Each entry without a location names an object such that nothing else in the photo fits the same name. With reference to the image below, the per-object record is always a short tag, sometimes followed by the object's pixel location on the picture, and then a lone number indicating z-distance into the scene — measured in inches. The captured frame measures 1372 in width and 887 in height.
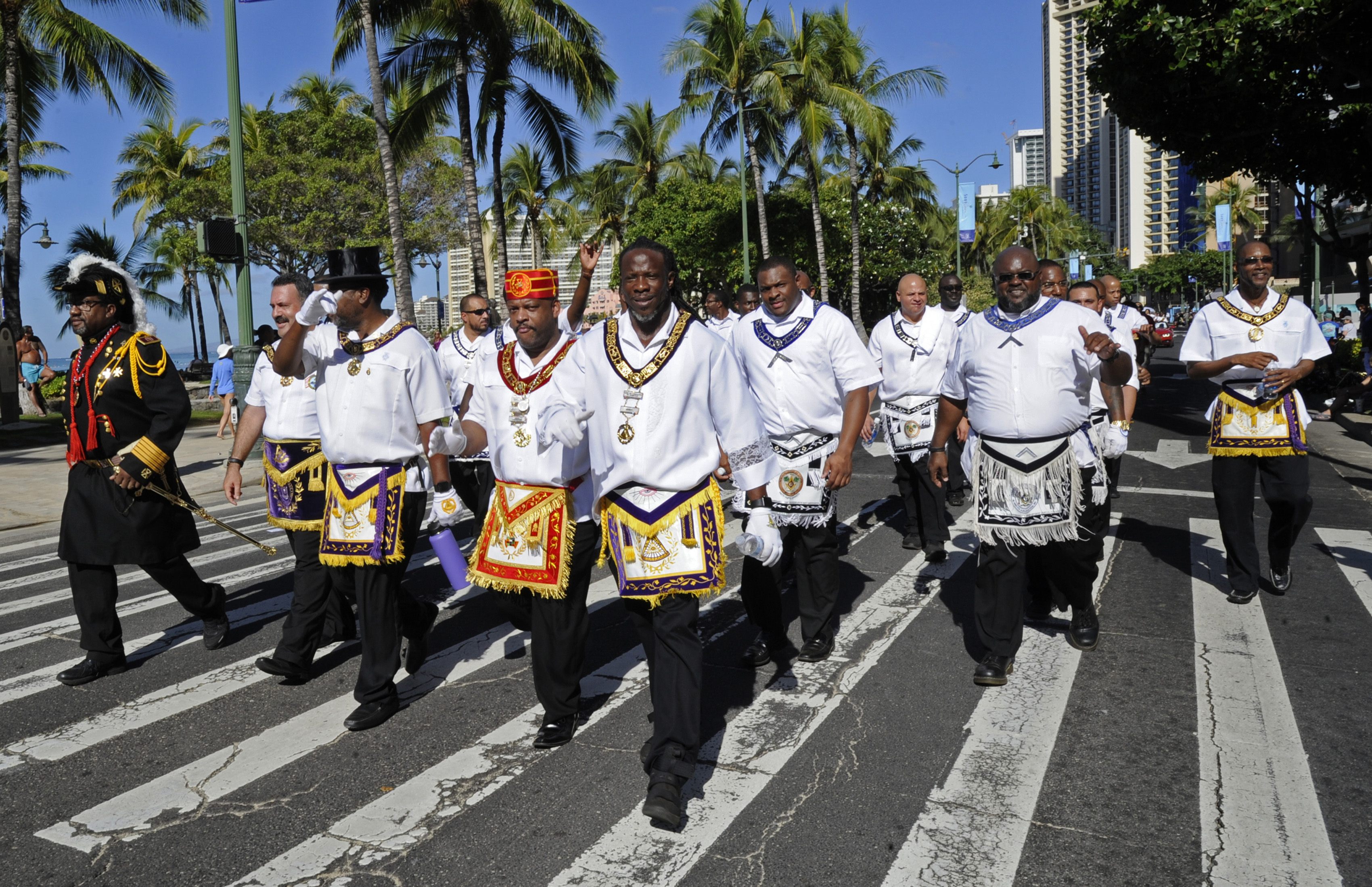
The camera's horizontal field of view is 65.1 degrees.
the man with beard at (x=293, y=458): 218.4
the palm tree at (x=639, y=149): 1961.1
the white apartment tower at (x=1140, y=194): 7509.8
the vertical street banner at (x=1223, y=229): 1909.4
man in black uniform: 210.7
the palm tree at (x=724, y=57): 1403.8
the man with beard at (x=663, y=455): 152.7
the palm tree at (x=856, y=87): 1330.0
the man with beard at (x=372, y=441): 186.5
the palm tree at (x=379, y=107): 796.6
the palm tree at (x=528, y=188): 1942.7
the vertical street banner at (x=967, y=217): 1850.4
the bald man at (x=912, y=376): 314.2
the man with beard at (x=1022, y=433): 199.5
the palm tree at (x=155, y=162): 1939.0
